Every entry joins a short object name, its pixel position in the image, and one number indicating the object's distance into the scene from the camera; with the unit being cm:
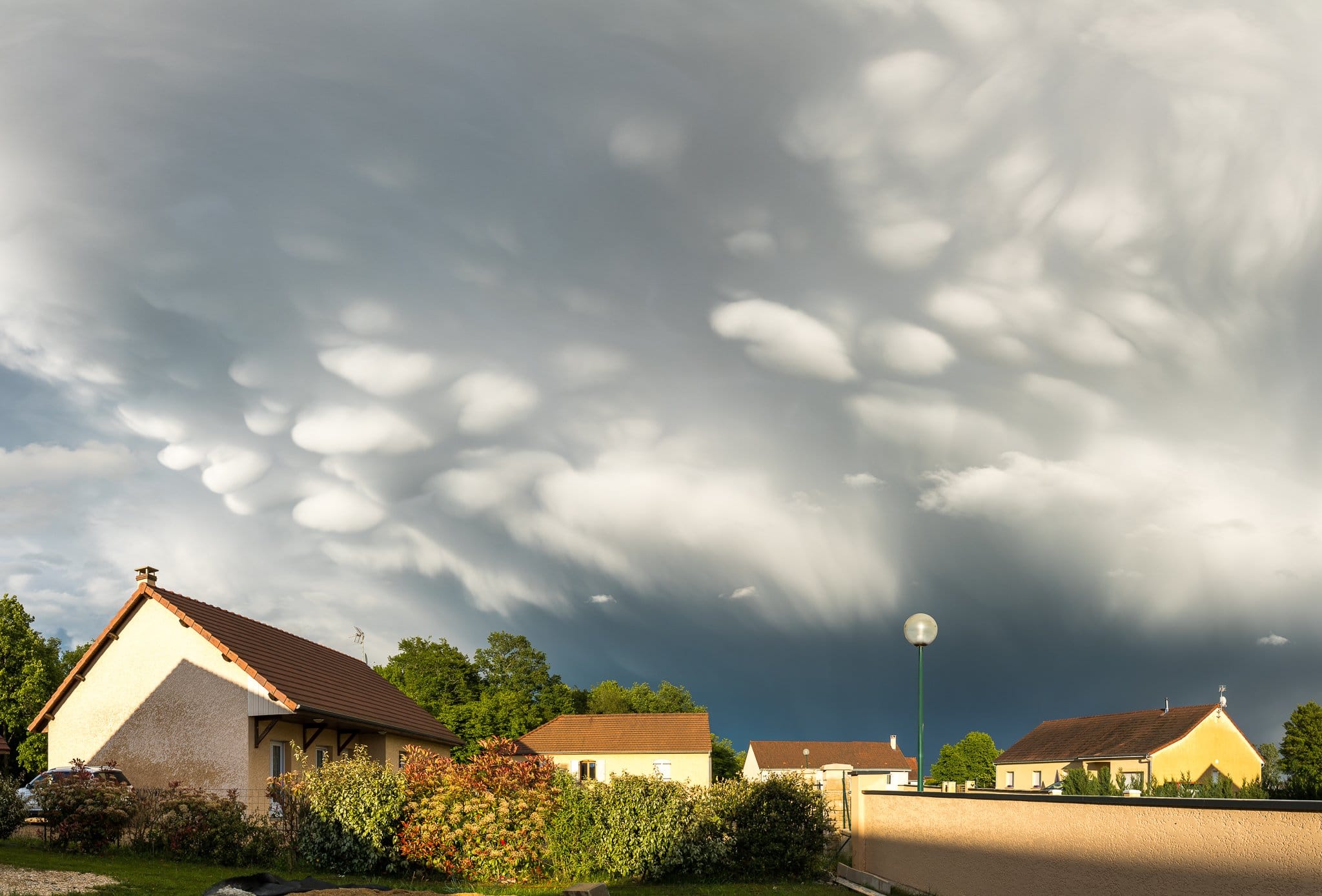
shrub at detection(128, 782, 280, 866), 1906
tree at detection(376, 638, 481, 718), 6372
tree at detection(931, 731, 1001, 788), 7150
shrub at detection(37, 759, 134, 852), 1875
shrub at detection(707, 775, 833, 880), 2014
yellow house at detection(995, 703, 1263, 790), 5238
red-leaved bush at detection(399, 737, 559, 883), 1848
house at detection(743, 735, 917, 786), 8331
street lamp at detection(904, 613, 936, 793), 1764
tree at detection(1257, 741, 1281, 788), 5127
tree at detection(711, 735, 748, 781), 7462
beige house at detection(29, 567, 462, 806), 2434
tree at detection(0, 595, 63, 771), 4456
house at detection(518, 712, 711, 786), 5484
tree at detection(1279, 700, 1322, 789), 4522
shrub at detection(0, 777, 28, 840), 1952
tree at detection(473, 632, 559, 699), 7156
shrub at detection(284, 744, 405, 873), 1881
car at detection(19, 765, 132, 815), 2038
